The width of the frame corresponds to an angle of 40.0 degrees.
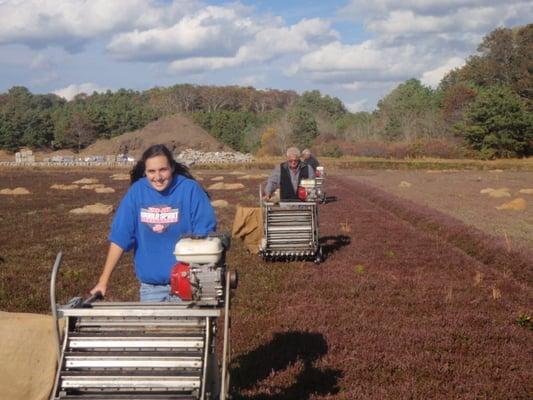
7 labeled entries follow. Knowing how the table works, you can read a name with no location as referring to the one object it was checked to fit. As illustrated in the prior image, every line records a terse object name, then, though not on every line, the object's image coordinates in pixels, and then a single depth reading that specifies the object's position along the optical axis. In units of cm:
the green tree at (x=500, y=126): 7519
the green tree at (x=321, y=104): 15662
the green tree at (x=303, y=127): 11112
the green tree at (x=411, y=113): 10814
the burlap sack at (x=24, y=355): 490
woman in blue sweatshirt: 530
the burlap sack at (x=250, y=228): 1474
